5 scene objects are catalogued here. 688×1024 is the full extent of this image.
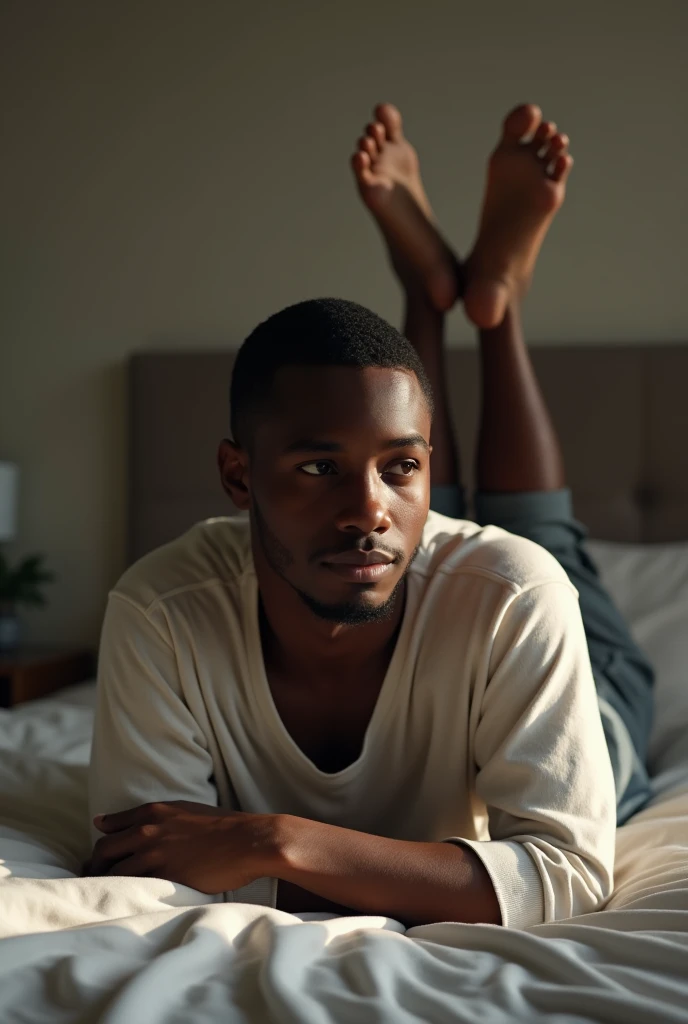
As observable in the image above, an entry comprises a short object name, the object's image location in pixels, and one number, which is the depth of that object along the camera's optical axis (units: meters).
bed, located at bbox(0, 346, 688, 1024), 0.72
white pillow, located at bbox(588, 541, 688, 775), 1.69
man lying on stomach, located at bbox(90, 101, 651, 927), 1.00
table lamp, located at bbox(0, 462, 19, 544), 2.79
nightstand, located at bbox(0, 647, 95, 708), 2.62
